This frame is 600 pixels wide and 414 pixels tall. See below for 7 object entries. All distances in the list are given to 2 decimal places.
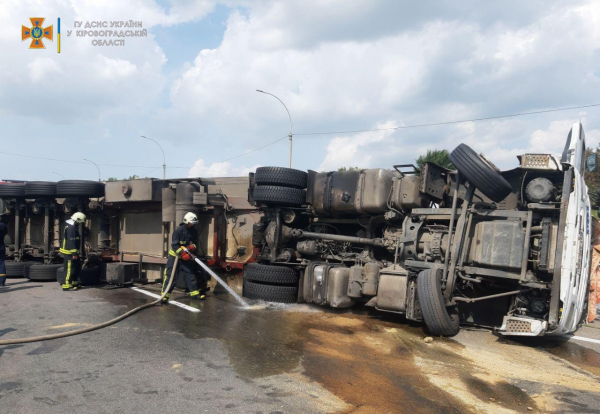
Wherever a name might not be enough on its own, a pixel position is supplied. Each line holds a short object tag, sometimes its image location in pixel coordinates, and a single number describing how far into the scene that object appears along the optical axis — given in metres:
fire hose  5.01
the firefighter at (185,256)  8.18
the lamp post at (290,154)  19.28
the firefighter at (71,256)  8.84
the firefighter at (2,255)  9.25
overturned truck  5.73
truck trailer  9.57
